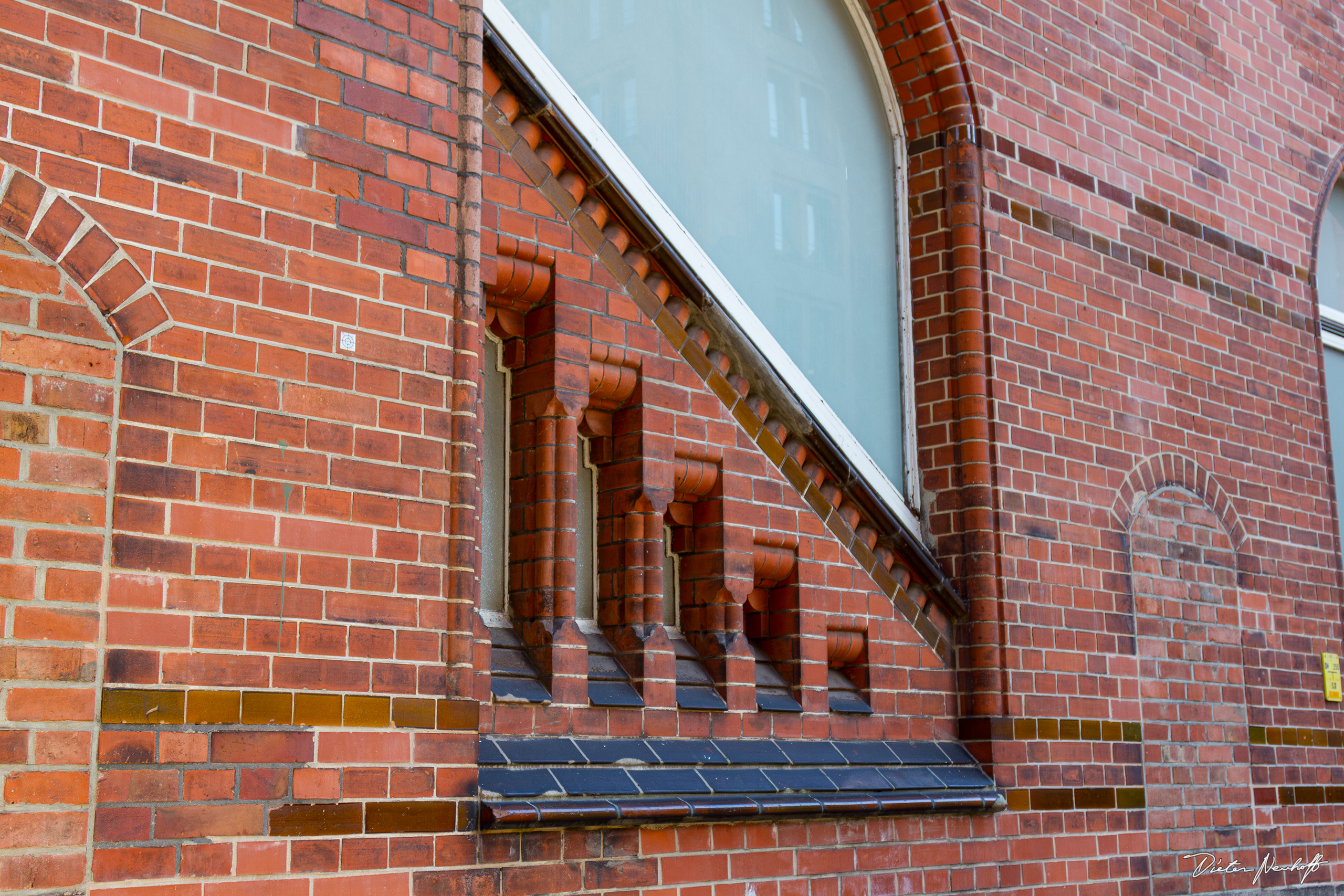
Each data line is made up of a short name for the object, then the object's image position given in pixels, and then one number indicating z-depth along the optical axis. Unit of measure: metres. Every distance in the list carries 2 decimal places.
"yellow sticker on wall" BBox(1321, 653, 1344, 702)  7.13
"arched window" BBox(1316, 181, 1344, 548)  8.33
